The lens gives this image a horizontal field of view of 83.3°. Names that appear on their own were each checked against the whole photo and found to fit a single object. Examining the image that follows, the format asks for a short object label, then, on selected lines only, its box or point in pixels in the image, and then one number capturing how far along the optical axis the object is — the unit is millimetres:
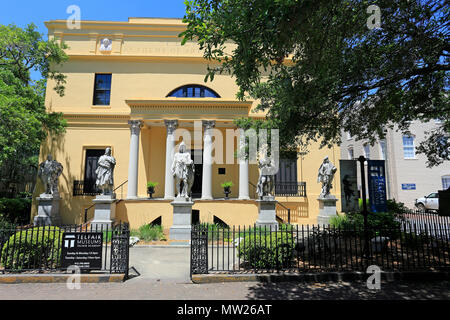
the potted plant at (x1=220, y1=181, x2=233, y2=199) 15377
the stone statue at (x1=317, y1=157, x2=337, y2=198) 13156
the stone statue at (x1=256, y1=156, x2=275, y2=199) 11641
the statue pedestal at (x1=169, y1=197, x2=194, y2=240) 11109
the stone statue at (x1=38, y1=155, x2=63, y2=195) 13680
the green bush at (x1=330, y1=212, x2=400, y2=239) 9610
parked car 19753
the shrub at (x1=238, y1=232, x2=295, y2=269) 6242
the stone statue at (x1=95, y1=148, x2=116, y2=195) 12359
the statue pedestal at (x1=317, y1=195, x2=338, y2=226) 13270
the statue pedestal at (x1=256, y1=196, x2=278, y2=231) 11820
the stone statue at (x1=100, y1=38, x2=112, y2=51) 18500
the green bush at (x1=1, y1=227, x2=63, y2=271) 6012
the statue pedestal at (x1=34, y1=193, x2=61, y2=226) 13578
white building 23828
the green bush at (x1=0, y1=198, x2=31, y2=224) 15121
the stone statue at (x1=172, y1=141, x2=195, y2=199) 11195
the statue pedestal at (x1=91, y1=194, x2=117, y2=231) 12328
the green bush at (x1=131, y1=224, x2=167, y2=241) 10509
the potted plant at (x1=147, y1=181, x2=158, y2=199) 15617
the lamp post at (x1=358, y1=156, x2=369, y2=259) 6666
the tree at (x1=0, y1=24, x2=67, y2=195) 10914
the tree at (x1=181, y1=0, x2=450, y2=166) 4473
